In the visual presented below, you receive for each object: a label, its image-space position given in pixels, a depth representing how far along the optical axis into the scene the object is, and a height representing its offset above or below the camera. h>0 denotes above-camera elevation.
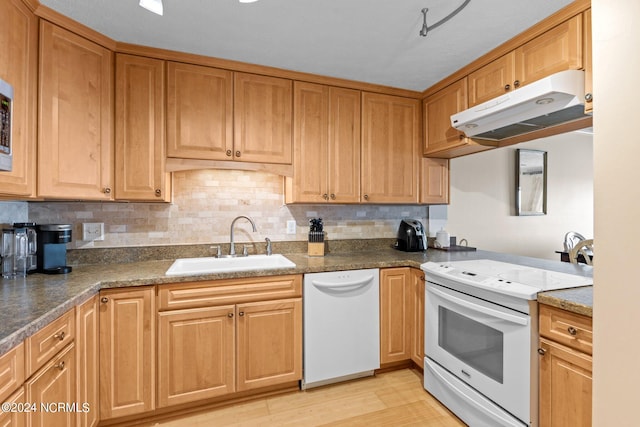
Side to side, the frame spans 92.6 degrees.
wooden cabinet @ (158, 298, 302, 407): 1.76 -0.83
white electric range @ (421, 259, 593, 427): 1.40 -0.66
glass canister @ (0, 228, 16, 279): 1.61 -0.22
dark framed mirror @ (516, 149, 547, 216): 3.51 +0.38
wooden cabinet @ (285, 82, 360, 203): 2.30 +0.53
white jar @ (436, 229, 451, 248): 2.79 -0.23
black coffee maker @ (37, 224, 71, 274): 1.73 -0.19
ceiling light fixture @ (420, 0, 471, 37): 1.50 +1.00
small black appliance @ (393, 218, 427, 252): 2.62 -0.20
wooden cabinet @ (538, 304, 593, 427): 1.20 -0.64
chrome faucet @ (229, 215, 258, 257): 2.32 -0.16
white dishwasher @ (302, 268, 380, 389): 2.03 -0.77
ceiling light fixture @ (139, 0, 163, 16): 1.13 +0.77
